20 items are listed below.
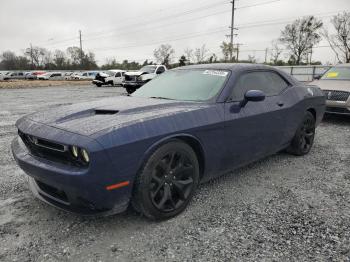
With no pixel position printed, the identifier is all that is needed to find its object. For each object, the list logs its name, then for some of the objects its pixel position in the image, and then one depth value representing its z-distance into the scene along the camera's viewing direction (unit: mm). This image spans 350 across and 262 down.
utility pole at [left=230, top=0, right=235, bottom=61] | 38844
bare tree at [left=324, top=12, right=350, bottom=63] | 37938
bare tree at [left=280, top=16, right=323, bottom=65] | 48812
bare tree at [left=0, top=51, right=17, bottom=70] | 77312
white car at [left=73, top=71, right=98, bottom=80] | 45406
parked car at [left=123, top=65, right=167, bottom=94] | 17672
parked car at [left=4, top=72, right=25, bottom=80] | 45900
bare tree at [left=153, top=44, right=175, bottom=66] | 70688
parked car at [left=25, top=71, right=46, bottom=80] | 46219
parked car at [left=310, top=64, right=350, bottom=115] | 6973
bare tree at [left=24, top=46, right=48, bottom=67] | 81312
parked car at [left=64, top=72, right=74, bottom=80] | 46406
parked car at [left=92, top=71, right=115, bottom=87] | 26656
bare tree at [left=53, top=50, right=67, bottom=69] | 73938
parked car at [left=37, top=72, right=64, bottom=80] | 44594
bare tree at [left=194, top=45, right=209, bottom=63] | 62862
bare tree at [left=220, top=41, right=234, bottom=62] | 40294
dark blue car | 2271
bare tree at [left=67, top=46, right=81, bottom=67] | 77312
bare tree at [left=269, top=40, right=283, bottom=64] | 55175
